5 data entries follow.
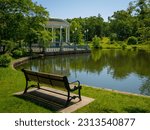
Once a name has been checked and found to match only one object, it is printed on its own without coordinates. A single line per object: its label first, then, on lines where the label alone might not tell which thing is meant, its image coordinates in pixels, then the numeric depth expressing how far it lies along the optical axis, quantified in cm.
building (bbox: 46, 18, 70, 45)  3616
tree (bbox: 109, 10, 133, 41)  6616
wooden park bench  673
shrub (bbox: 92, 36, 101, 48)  5190
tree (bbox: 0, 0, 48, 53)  1702
